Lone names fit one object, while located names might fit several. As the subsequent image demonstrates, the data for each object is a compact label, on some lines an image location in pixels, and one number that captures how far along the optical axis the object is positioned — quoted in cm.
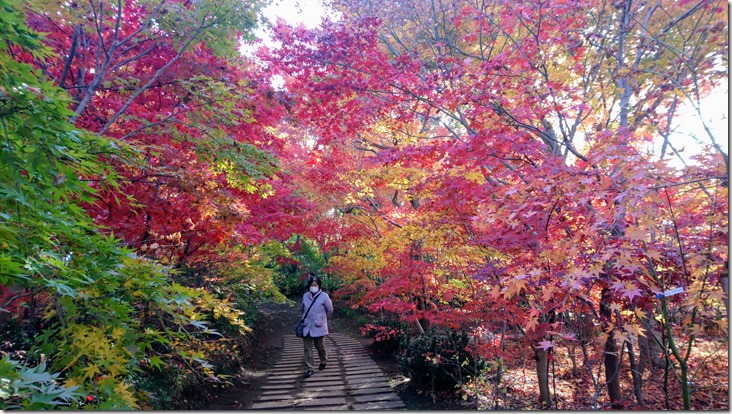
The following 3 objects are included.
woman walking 551
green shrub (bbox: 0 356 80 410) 135
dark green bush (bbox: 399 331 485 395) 488
